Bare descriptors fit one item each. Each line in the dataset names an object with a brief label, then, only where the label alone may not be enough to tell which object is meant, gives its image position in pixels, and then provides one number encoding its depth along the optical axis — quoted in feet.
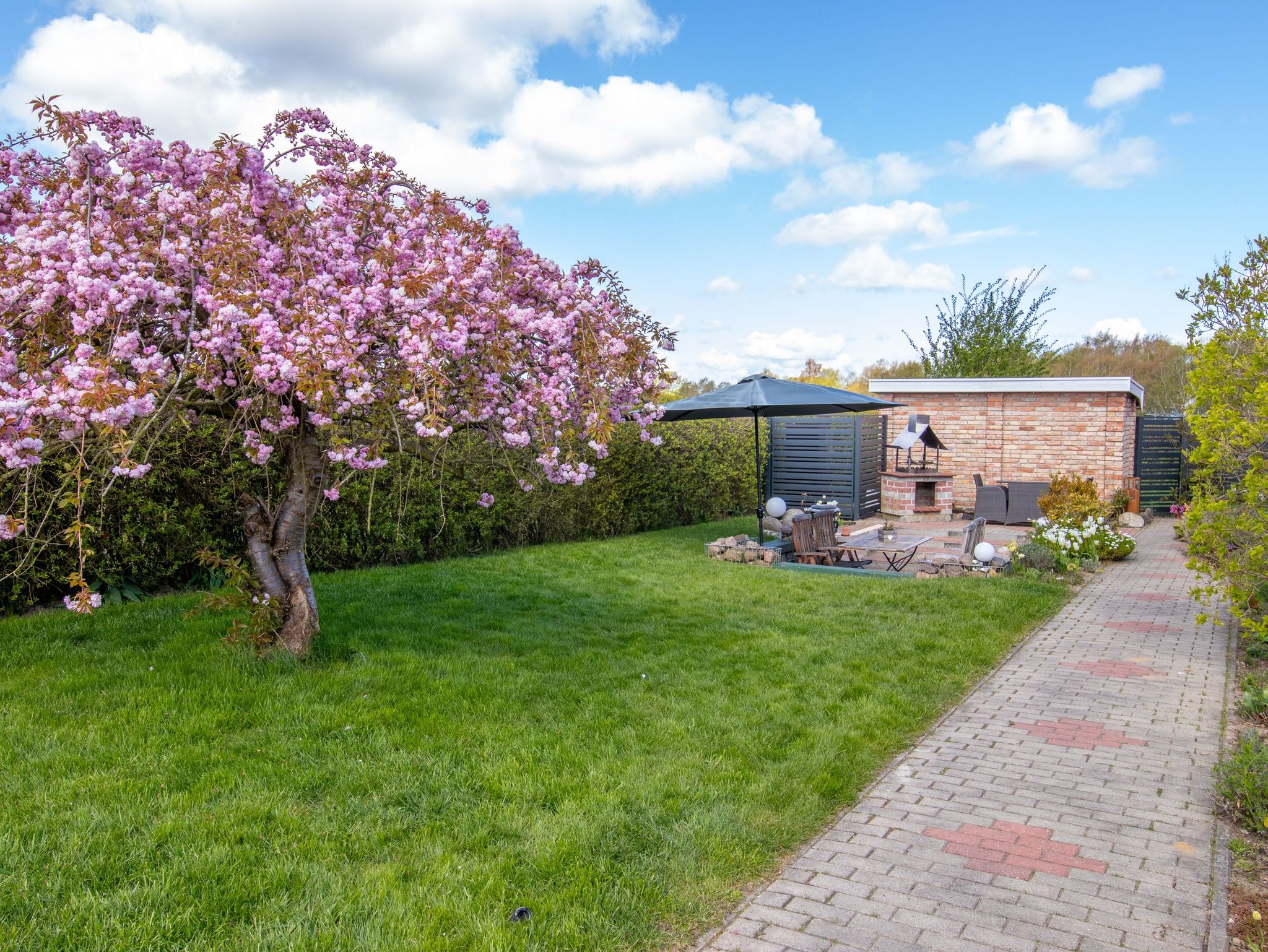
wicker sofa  49.70
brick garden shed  53.36
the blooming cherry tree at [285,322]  13.20
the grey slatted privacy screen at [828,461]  48.93
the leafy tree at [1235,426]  16.69
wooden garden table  34.14
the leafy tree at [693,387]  116.98
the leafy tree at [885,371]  121.39
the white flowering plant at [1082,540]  35.22
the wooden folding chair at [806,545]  34.04
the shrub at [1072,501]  39.93
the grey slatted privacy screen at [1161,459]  58.13
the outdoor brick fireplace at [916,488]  51.31
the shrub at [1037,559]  33.65
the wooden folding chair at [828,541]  34.99
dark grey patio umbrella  34.96
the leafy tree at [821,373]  130.11
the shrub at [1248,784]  12.27
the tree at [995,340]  80.74
